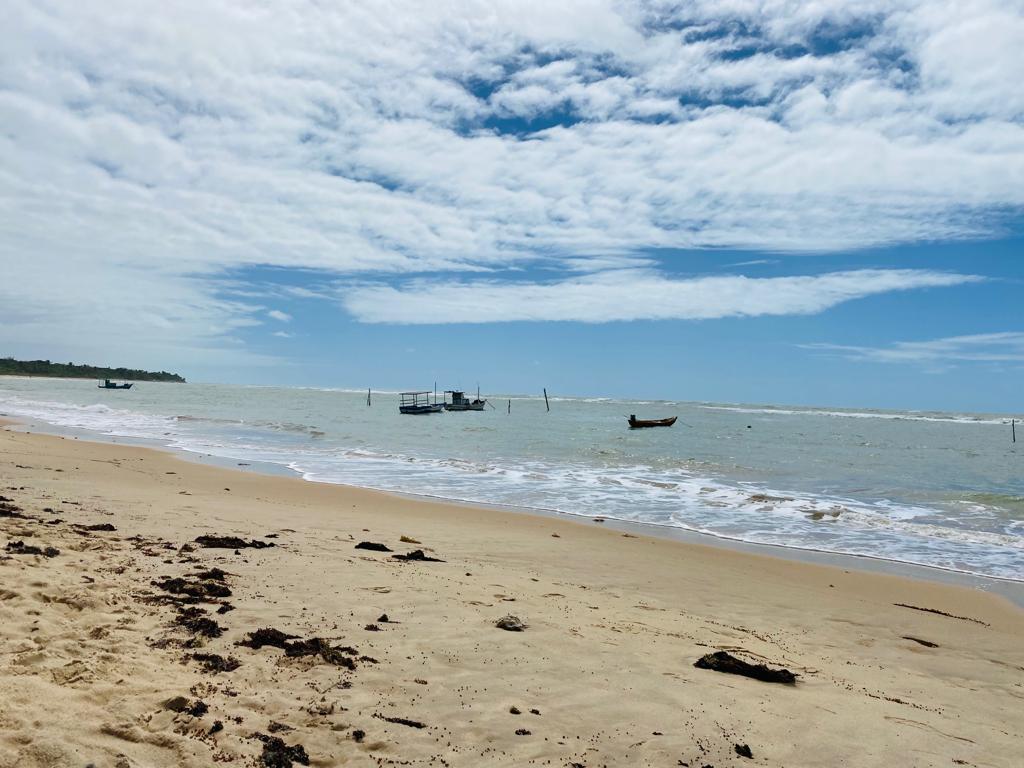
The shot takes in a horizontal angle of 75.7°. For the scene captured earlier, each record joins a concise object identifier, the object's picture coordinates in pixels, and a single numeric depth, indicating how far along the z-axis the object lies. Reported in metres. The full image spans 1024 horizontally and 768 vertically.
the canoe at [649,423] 51.21
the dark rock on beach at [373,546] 8.48
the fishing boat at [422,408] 64.19
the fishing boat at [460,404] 75.38
